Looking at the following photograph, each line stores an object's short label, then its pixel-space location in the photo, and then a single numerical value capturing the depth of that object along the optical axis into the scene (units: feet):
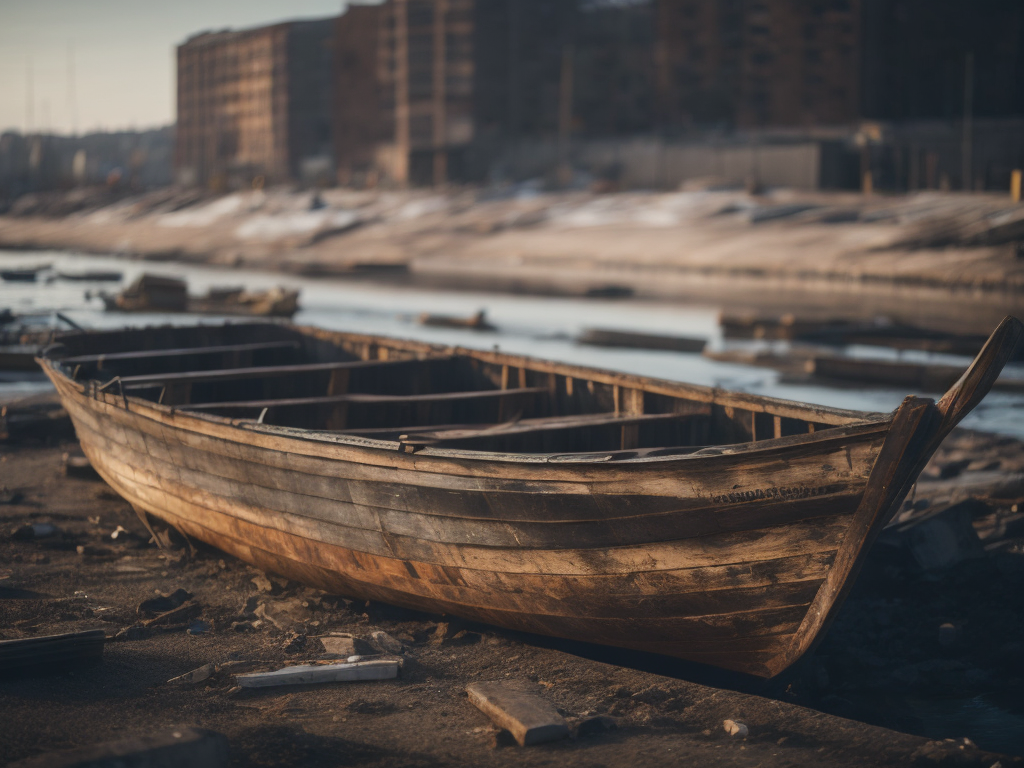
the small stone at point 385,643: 20.86
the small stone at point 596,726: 17.47
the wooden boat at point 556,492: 17.07
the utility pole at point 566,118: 199.44
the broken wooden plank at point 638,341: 67.56
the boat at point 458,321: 81.25
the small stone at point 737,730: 17.62
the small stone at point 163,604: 23.00
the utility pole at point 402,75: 255.91
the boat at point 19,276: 124.16
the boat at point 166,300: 91.66
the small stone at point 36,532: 27.81
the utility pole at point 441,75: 249.55
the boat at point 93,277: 127.24
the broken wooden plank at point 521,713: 16.96
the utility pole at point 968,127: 148.39
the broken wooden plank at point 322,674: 18.98
